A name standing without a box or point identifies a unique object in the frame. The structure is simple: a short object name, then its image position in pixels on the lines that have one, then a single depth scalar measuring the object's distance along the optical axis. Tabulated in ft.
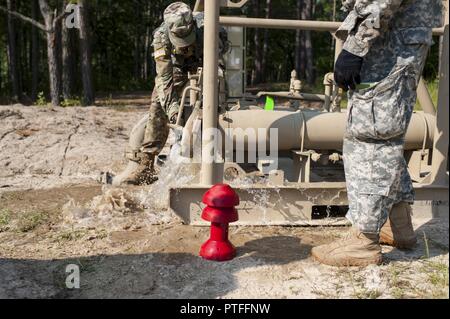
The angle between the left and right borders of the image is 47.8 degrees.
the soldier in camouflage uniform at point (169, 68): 13.24
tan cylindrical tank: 11.82
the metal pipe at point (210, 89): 10.14
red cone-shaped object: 8.82
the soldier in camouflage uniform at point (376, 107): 8.35
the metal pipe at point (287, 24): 11.32
